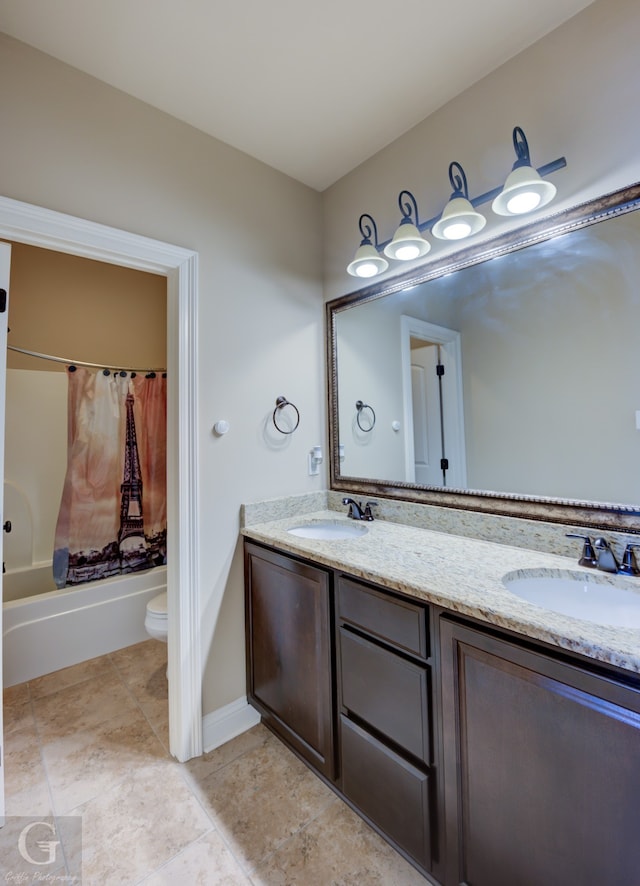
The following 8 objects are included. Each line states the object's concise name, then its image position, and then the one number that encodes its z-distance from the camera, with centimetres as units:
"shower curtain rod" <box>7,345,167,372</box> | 248
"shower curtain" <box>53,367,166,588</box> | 253
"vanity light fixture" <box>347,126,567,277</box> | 123
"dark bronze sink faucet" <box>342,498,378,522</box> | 190
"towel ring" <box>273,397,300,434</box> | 196
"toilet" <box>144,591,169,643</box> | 205
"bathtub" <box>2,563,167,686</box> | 213
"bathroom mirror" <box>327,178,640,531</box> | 121
